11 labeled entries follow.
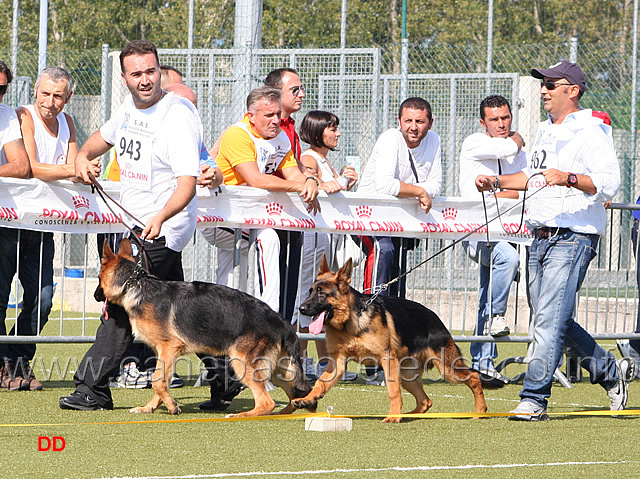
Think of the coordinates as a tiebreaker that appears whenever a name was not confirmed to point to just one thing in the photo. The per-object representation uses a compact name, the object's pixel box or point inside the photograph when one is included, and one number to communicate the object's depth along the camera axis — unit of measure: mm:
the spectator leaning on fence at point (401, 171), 16875
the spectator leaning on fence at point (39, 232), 15109
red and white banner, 14766
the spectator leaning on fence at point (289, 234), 16359
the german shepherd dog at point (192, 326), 12562
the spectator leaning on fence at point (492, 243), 17359
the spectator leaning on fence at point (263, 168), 15484
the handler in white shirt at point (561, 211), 12961
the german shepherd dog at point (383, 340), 12867
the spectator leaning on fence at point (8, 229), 14578
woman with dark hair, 17000
